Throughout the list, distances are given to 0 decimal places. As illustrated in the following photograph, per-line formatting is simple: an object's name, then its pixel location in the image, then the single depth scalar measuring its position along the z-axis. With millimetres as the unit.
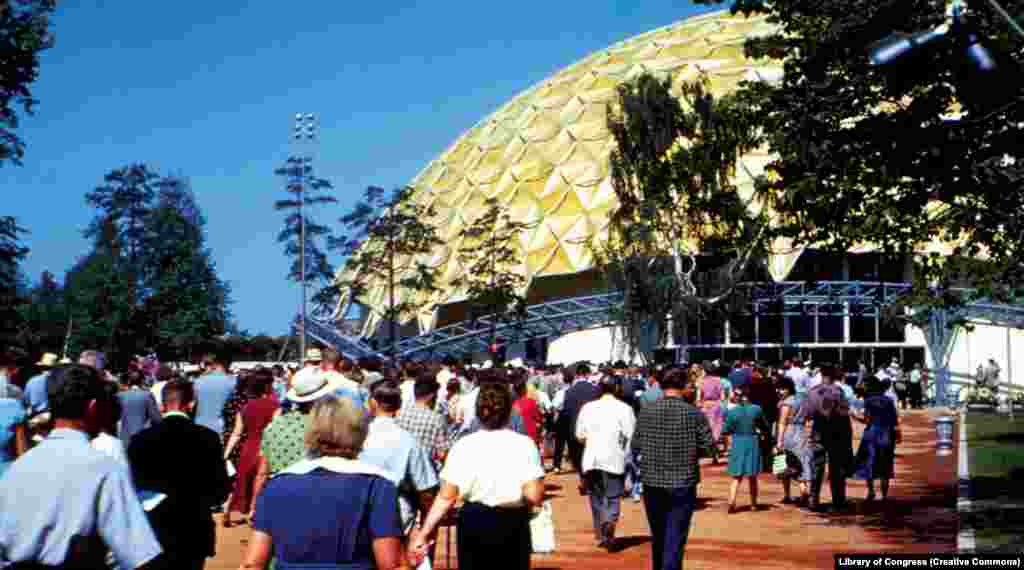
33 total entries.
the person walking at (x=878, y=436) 18688
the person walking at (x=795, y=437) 17938
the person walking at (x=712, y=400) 23000
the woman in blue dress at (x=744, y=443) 17609
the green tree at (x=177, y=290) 71688
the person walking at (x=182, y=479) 7730
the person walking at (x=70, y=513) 5387
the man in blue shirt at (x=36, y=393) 13484
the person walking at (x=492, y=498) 7996
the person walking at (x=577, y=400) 19078
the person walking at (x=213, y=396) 15398
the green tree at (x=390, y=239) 49812
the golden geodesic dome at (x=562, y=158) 58469
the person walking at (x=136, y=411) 13266
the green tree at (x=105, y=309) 71125
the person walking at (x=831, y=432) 17594
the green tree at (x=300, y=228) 51969
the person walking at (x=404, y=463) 8539
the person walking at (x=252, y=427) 14312
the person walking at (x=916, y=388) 49406
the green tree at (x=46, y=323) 96000
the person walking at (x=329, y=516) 5520
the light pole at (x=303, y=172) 49719
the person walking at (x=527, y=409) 16328
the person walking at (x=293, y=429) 9148
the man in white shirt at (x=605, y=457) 14633
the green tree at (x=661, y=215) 46375
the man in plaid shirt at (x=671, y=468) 11008
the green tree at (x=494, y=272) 51219
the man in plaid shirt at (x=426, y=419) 10727
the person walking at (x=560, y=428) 20859
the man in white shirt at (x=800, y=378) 28494
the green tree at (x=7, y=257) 32781
